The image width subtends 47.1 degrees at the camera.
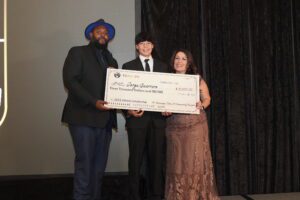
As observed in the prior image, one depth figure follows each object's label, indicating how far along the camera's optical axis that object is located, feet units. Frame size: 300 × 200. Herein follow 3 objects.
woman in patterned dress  8.56
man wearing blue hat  8.18
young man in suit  8.44
